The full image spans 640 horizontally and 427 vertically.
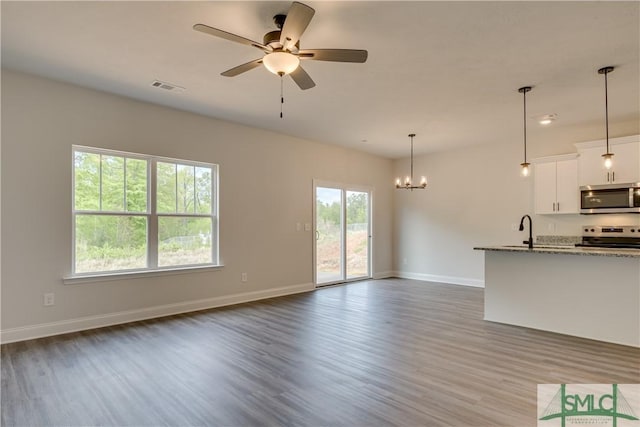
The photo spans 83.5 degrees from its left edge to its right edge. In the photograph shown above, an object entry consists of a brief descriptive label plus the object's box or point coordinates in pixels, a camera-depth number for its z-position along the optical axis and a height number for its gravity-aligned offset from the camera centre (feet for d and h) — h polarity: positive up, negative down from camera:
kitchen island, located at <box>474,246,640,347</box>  11.98 -2.69
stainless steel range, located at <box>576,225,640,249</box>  17.30 -0.95
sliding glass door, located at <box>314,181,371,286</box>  23.02 -0.98
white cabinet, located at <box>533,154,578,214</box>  18.72 +1.79
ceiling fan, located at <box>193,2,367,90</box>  7.50 +4.00
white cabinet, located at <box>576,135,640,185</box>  16.79 +2.68
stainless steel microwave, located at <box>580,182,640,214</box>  16.79 +0.91
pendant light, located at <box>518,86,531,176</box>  13.58 +4.84
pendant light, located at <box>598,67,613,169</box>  11.83 +4.83
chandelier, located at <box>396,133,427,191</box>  20.70 +2.10
